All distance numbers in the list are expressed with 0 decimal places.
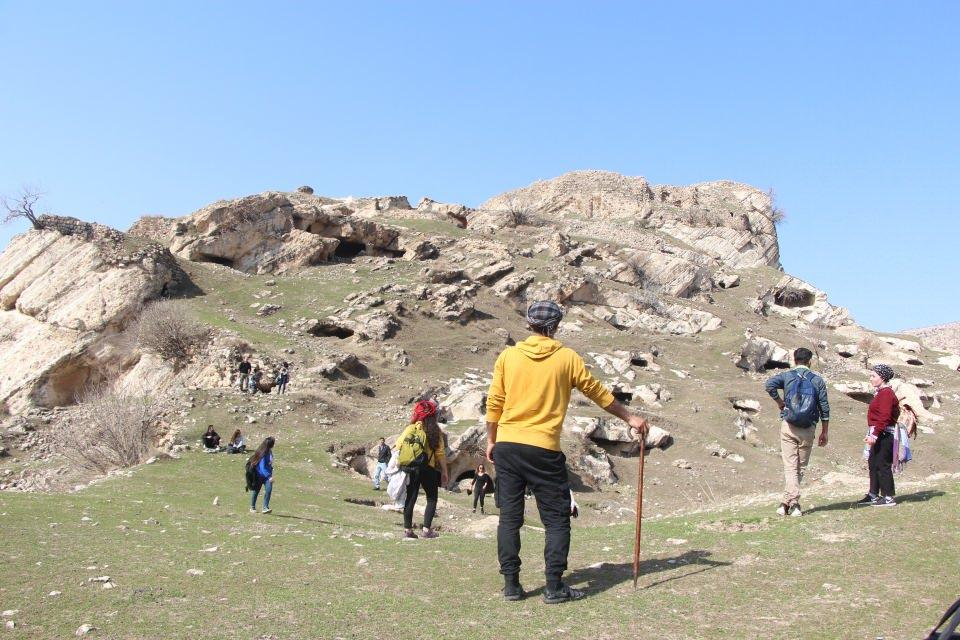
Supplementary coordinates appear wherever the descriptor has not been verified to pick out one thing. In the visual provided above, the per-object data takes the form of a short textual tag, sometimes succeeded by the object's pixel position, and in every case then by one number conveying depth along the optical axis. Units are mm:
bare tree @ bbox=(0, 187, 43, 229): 40344
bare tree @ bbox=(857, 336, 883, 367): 55812
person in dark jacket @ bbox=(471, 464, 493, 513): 17520
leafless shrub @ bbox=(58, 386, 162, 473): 19672
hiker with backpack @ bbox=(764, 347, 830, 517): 8117
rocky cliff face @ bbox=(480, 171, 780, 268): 84500
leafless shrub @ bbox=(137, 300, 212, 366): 33062
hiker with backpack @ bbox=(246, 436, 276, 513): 12500
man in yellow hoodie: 5480
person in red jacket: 8148
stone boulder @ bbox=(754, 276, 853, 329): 67250
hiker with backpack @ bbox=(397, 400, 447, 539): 9398
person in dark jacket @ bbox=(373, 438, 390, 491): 18938
